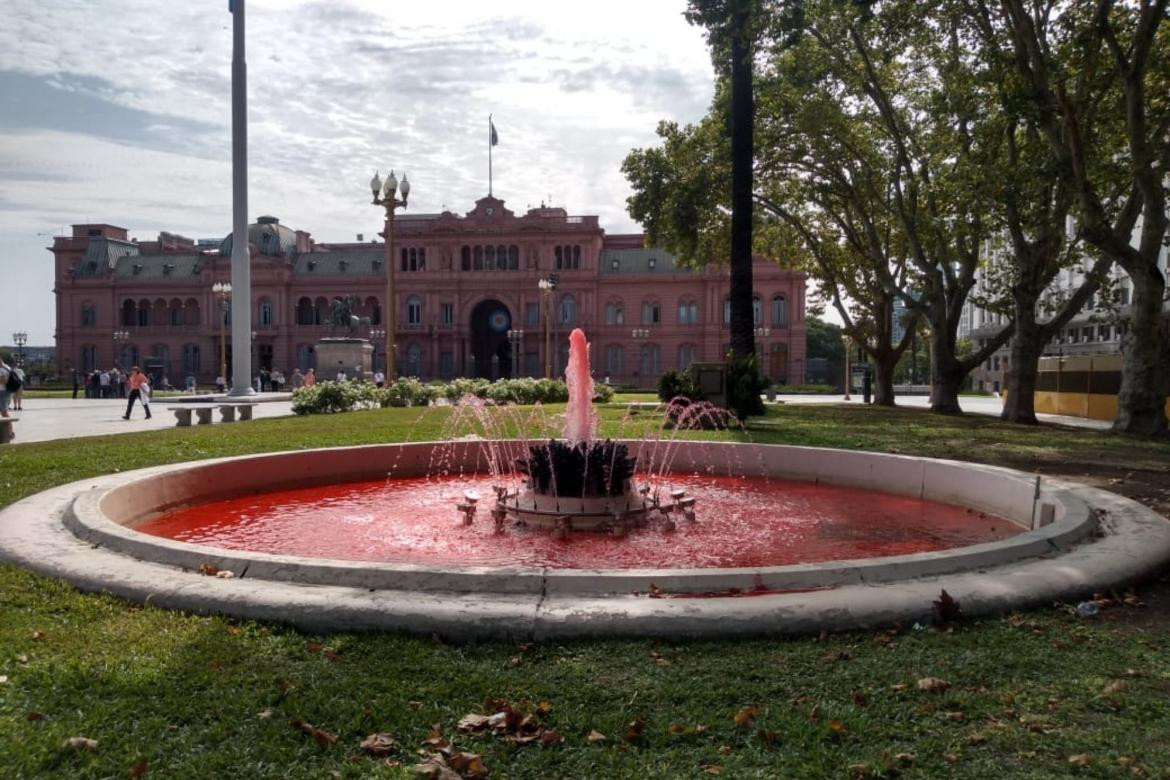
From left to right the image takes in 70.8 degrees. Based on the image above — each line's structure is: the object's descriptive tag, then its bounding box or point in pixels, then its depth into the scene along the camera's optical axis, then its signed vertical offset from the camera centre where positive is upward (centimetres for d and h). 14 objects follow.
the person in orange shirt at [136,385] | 2153 -36
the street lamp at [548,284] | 3462 +373
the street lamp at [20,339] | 5866 +232
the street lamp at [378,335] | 6392 +287
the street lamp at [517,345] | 5999 +206
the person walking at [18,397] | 2197 -79
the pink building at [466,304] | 6256 +542
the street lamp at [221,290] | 4112 +411
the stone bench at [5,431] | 1345 -99
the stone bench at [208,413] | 1700 -94
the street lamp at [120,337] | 6656 +278
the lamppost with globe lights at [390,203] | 2236 +471
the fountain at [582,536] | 398 -115
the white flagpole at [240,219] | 2738 +522
